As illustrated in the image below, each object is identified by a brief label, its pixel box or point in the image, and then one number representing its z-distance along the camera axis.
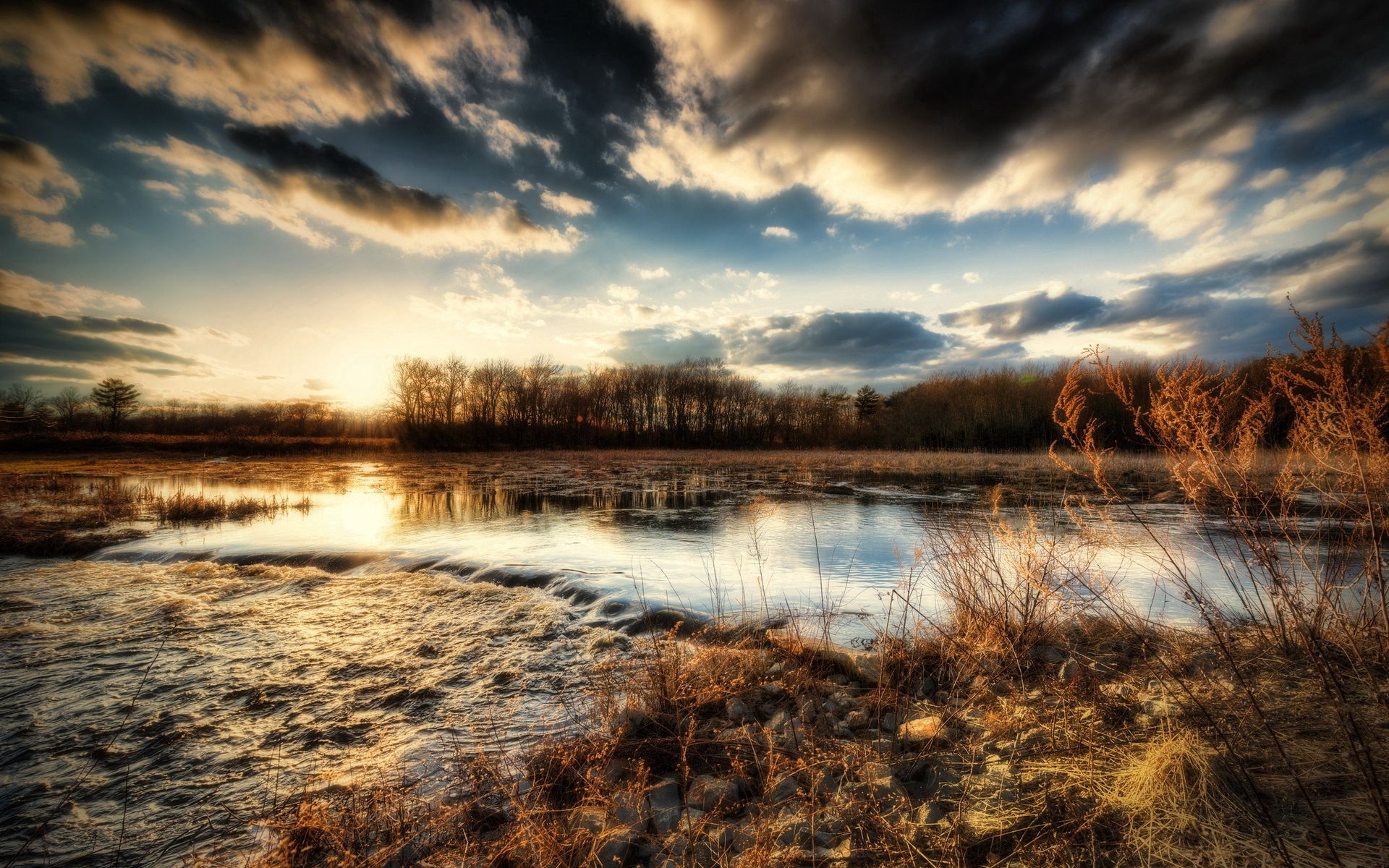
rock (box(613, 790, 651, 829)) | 2.87
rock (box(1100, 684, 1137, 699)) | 3.56
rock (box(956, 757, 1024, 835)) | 2.49
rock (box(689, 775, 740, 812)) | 2.96
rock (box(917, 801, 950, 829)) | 2.58
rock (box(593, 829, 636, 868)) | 2.61
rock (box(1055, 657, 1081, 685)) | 4.01
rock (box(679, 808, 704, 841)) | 2.61
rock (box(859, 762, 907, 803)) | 2.78
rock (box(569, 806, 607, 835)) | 2.79
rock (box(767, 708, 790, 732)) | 3.72
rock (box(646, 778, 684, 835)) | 2.88
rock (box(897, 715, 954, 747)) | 3.32
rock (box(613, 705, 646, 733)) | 3.77
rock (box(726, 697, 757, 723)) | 3.92
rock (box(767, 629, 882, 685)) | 4.58
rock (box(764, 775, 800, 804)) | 2.95
